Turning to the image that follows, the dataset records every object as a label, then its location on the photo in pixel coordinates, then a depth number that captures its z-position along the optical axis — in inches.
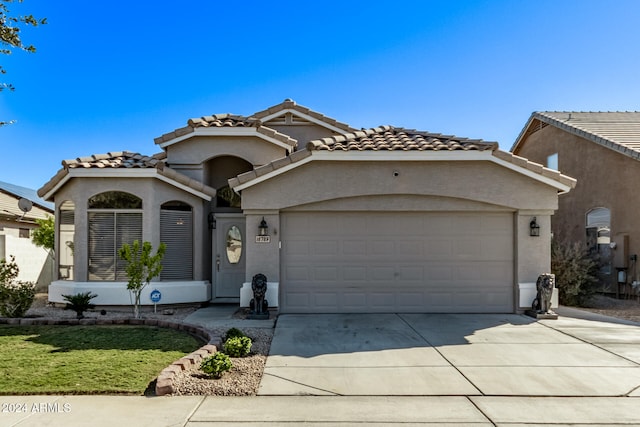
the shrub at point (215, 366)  228.5
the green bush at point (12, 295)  376.2
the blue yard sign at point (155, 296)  407.5
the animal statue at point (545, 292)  387.2
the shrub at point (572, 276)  480.4
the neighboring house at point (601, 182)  530.6
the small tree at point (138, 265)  374.0
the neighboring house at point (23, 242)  562.9
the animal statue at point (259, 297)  381.4
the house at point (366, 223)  400.2
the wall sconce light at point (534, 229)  402.6
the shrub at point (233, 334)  289.9
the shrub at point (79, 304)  366.6
